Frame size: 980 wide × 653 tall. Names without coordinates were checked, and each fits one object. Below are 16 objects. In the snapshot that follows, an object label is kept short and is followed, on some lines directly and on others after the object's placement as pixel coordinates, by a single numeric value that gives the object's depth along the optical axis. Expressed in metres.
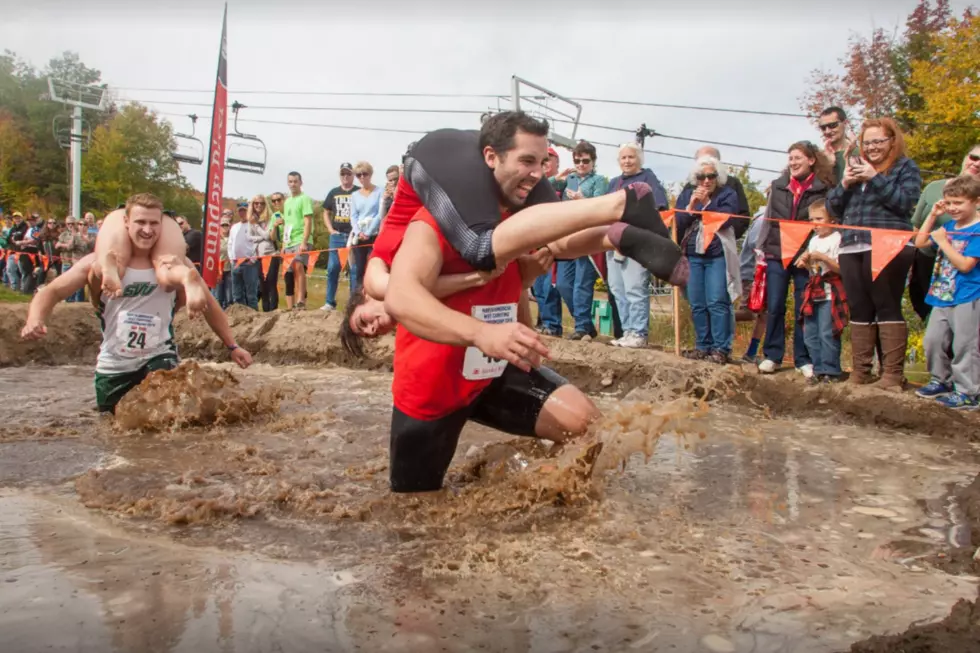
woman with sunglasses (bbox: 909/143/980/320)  5.88
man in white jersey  5.67
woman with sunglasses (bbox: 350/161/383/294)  9.93
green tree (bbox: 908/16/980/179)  17.75
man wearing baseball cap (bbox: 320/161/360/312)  10.84
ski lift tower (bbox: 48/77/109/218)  26.86
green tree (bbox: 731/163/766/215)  26.53
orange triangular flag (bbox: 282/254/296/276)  11.81
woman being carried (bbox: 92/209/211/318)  5.48
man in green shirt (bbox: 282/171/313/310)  11.59
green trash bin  12.30
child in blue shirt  5.47
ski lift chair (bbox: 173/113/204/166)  33.97
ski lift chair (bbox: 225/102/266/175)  28.75
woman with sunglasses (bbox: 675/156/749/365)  7.07
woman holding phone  5.98
